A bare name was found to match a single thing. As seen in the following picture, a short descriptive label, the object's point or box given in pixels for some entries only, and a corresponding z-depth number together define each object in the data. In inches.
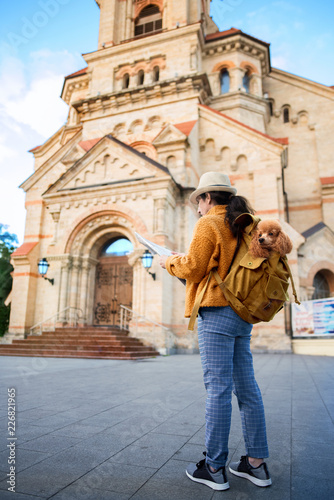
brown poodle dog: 91.0
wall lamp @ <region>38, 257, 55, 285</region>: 571.2
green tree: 677.9
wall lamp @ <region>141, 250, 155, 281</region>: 504.1
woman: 87.5
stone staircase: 437.7
